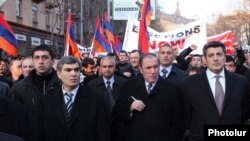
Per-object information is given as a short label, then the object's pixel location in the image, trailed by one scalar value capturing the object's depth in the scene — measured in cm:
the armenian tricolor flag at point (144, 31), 1000
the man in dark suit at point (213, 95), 474
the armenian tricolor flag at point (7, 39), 923
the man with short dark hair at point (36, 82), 562
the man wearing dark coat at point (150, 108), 504
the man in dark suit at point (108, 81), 642
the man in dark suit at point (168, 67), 684
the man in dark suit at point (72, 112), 481
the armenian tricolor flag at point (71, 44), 1309
